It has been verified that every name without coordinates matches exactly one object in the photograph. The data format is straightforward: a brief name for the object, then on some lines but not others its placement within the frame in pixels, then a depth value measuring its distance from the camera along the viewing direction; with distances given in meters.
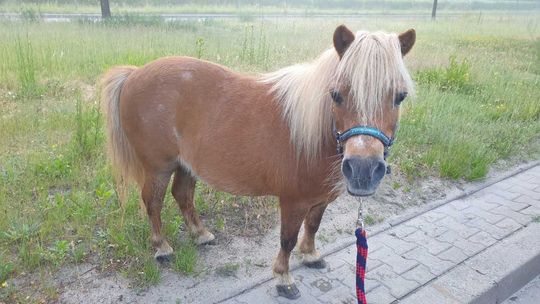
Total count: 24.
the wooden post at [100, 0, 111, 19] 13.73
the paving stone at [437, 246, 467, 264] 3.28
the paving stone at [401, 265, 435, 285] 3.02
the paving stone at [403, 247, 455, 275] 3.16
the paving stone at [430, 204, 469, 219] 3.93
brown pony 2.17
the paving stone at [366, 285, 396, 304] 2.80
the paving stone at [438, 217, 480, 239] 3.65
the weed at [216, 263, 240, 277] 2.93
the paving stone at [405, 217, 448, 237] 3.64
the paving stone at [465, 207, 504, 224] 3.88
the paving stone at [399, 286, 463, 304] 2.81
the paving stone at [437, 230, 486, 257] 3.40
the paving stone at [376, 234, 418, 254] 3.37
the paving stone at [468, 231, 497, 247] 3.51
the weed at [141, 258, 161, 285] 2.78
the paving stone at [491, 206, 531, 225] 3.88
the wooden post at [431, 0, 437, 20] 24.30
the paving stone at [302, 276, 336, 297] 2.87
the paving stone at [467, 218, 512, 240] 3.64
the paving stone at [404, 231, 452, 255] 3.40
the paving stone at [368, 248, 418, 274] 3.14
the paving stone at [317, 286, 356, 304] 2.78
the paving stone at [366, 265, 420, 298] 2.90
